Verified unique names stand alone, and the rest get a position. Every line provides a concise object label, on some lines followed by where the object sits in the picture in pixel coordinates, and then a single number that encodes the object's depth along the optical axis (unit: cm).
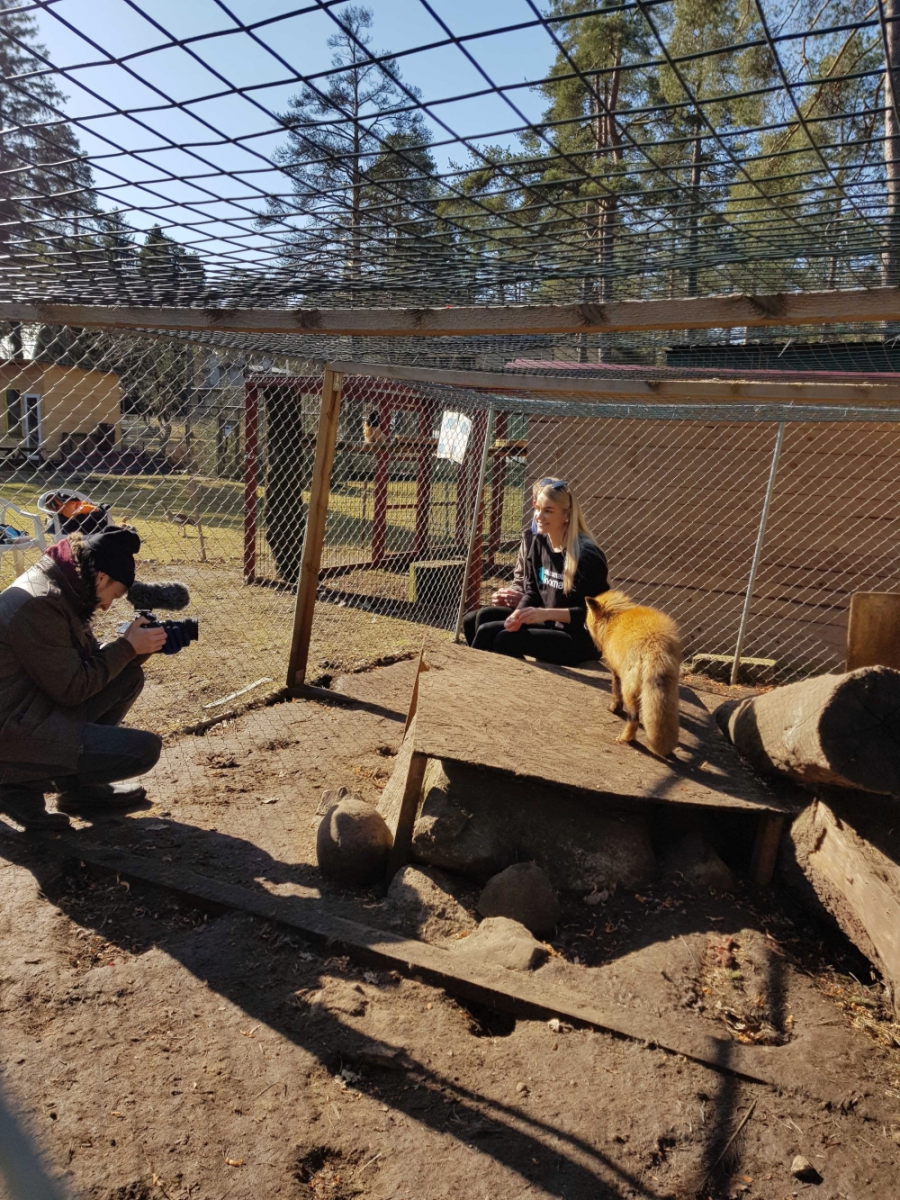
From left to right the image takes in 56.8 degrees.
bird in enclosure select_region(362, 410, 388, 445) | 878
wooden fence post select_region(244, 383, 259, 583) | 867
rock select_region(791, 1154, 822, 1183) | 193
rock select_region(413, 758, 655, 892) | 319
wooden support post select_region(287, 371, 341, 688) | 504
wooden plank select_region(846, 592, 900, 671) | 396
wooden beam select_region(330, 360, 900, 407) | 455
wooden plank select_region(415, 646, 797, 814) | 313
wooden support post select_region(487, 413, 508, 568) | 859
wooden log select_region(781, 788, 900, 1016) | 261
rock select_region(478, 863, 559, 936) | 295
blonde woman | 463
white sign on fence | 645
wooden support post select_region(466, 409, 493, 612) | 615
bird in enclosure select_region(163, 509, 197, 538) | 1095
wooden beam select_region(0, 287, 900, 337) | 273
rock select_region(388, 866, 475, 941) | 293
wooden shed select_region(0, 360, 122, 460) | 513
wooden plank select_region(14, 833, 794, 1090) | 232
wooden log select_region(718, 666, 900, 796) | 278
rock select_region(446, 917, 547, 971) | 267
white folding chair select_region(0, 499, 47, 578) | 664
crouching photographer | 301
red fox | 339
